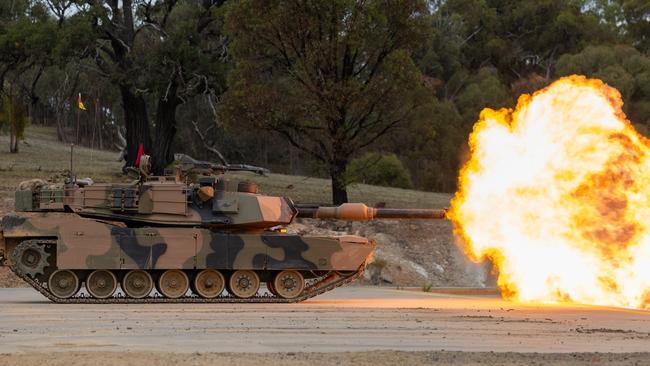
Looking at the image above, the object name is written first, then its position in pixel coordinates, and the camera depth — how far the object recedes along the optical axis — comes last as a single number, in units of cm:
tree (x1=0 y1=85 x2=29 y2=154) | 6748
